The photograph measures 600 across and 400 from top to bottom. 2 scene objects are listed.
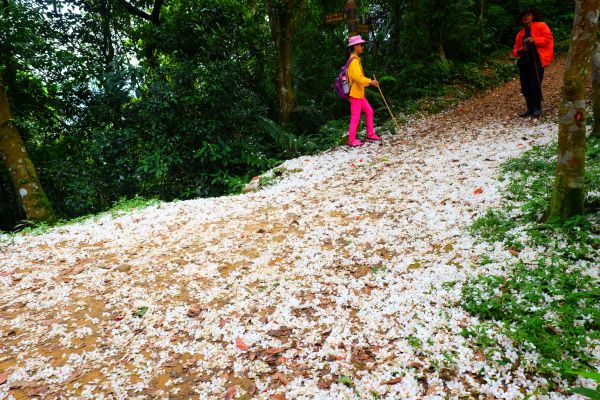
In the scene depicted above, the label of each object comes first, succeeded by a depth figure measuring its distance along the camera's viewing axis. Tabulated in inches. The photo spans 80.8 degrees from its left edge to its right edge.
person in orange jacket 327.3
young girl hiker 374.0
